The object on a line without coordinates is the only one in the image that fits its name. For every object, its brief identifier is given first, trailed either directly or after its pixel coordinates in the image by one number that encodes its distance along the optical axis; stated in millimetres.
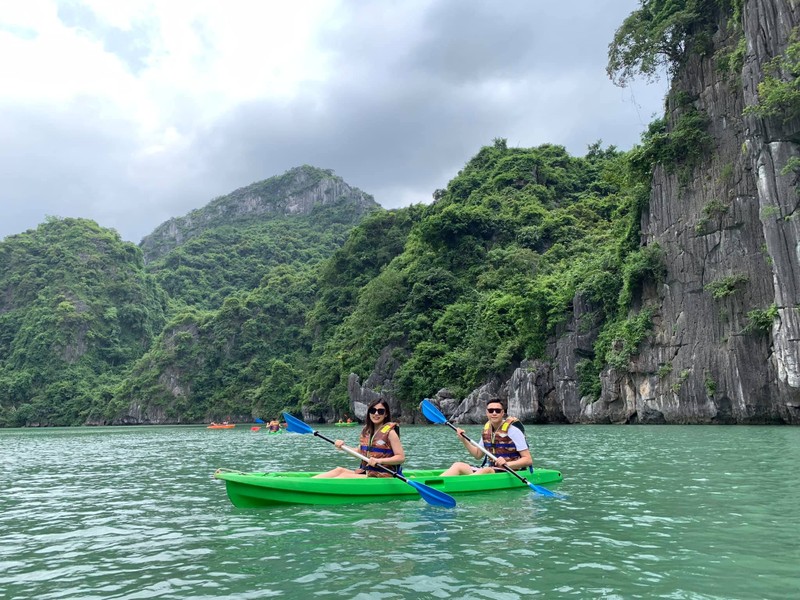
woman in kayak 8625
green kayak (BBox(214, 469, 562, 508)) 7883
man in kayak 9375
